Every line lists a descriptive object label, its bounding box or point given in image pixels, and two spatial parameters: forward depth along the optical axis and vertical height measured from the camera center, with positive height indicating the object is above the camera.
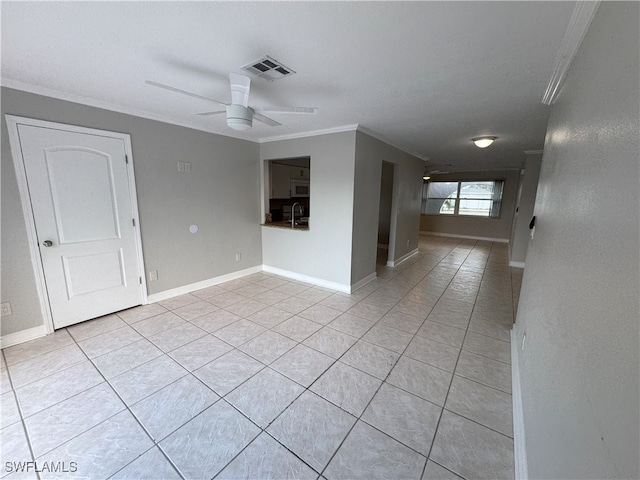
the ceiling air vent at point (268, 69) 1.72 +0.91
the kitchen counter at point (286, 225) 4.10 -0.45
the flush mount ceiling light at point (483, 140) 3.68 +0.89
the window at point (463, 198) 7.90 +0.12
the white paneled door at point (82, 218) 2.38 -0.25
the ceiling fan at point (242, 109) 1.87 +0.70
